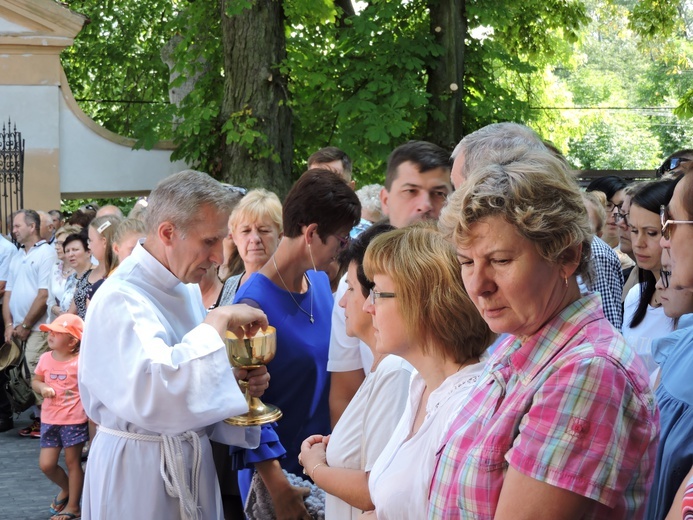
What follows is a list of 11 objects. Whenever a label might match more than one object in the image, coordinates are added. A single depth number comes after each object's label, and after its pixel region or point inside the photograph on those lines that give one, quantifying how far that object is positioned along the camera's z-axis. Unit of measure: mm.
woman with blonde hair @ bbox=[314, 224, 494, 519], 2477
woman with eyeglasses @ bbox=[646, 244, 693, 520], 2312
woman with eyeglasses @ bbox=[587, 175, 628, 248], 7407
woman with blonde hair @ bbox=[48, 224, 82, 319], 9859
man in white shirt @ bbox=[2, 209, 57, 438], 10539
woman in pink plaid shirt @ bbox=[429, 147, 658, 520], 1825
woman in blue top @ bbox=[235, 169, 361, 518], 3980
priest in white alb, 3227
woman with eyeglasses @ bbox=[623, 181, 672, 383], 4336
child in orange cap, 7336
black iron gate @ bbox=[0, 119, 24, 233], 13625
